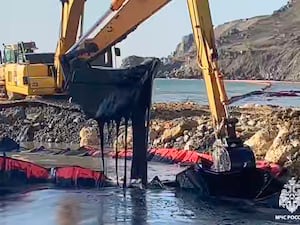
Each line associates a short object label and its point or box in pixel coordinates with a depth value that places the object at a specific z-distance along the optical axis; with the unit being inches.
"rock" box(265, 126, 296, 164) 837.2
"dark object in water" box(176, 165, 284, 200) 663.1
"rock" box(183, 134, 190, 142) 1086.4
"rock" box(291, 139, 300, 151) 843.7
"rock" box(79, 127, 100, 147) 1176.1
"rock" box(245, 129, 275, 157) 930.7
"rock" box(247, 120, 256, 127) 1161.7
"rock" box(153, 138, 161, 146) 1117.1
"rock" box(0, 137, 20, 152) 1070.8
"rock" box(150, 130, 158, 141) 1154.2
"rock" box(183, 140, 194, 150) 1036.2
